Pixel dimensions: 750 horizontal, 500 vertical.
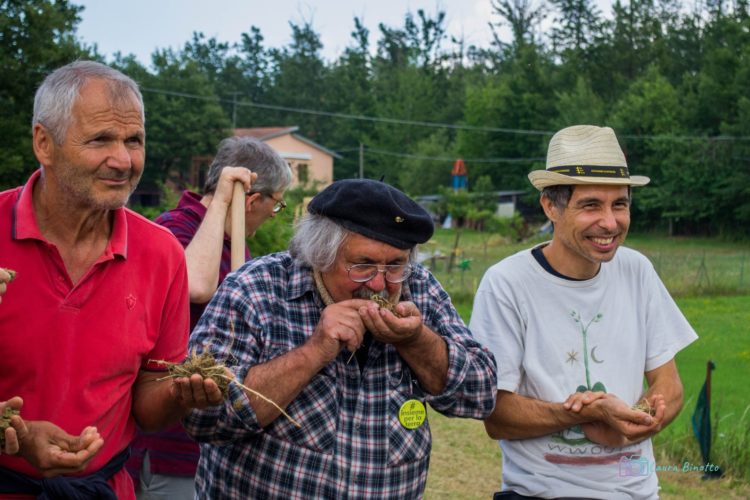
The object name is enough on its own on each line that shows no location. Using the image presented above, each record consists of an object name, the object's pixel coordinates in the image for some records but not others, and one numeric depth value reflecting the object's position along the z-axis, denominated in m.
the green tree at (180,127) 58.44
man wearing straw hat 3.43
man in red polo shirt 2.57
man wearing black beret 2.90
